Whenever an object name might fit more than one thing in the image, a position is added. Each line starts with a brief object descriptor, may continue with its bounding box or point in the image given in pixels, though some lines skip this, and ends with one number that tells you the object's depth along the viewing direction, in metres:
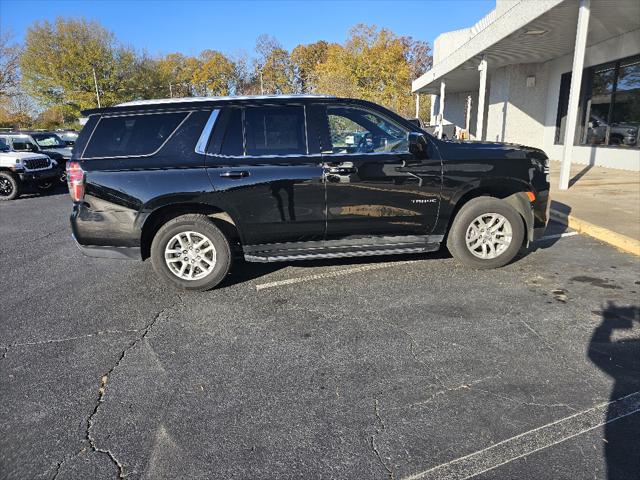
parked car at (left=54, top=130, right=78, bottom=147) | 18.97
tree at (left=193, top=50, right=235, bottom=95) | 73.62
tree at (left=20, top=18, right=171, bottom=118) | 46.69
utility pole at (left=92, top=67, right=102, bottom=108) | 47.73
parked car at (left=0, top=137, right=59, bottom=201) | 12.30
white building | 9.95
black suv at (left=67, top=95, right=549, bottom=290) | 4.50
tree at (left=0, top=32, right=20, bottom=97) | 44.84
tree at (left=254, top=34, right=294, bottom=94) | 64.62
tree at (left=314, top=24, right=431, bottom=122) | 36.22
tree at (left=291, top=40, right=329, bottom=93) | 67.50
